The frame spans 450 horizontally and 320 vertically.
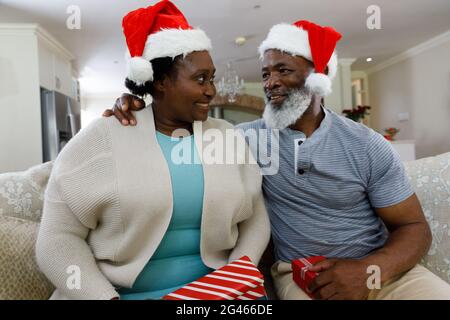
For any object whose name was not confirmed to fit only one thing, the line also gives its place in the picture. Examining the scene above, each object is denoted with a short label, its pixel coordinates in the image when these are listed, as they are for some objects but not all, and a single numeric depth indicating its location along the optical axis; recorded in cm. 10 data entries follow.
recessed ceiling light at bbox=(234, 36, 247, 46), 427
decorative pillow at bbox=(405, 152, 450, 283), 115
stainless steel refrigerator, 384
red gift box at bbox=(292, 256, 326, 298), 99
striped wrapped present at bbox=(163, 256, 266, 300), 78
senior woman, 89
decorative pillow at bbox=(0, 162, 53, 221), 111
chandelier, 476
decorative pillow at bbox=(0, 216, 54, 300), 92
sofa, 95
